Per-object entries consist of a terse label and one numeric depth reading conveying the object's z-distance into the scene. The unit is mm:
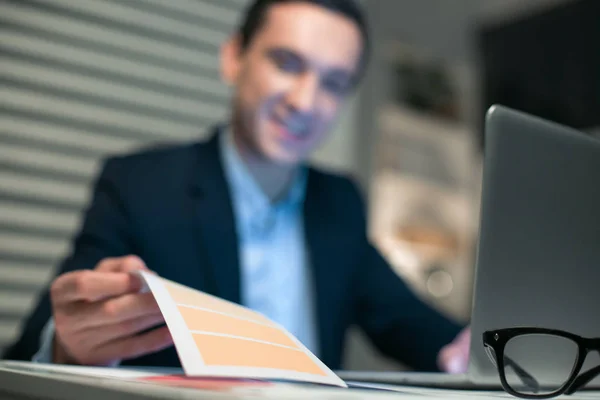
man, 1079
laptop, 502
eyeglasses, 479
